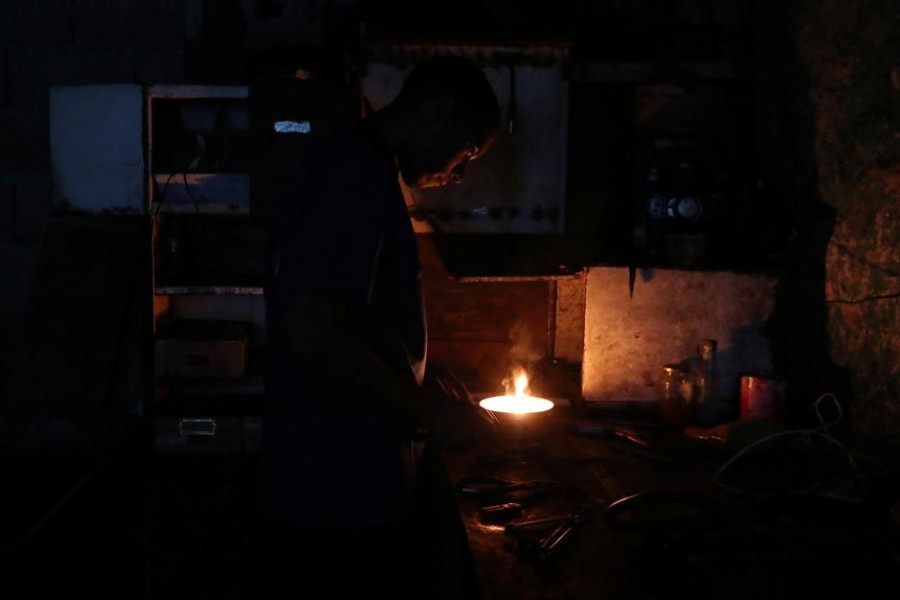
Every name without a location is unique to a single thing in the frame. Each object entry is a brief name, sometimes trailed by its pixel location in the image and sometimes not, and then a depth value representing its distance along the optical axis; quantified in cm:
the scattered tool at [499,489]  171
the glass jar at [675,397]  241
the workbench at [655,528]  127
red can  238
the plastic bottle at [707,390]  239
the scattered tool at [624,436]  207
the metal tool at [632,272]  259
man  131
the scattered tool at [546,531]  142
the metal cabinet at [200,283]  282
